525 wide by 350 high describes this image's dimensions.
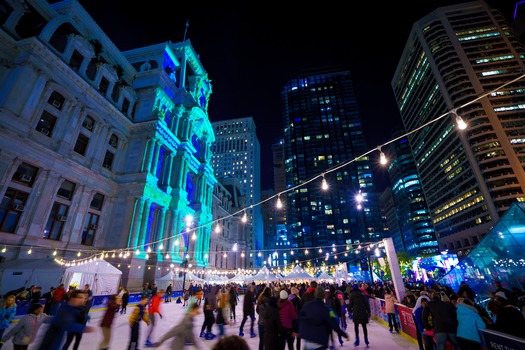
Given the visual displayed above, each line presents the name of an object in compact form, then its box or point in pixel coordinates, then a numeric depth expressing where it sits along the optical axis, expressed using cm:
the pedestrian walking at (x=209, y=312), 1021
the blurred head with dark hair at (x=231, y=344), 189
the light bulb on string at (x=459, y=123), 740
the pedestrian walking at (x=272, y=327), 573
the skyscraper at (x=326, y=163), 10788
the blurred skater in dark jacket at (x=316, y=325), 483
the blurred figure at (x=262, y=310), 646
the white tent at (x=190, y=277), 3023
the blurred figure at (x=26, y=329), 517
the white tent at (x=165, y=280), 2828
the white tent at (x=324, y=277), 3017
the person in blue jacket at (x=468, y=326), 546
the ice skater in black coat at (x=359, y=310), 878
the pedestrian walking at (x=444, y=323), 576
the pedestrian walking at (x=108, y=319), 643
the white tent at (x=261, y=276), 2898
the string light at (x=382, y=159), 886
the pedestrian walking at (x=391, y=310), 1087
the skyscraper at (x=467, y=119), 6519
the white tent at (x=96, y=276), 1834
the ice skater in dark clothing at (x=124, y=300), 1684
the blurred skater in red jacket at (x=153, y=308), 881
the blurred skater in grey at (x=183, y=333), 538
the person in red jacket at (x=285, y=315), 628
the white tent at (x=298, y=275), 2820
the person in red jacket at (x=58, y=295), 1198
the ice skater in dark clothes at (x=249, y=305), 1030
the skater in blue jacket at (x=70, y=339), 654
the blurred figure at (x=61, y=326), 461
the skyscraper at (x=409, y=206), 11212
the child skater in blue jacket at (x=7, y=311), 648
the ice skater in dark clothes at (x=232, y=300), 1322
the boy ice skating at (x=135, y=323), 738
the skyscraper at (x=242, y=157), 10919
